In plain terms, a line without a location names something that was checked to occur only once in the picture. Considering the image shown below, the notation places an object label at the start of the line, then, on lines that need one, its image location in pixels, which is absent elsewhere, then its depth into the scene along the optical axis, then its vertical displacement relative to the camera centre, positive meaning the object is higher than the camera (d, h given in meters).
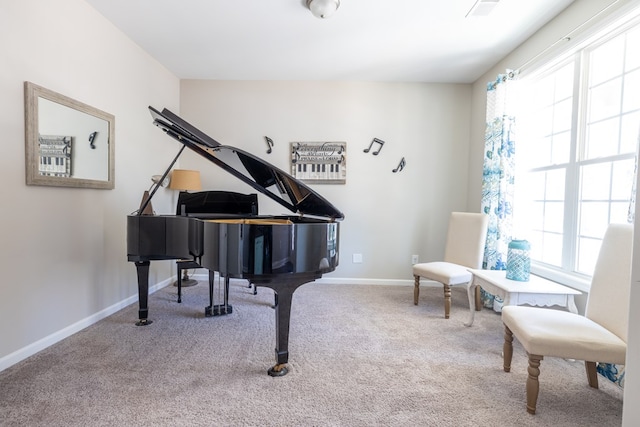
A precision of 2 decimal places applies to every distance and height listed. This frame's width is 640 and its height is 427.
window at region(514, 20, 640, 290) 1.94 +0.46
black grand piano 1.67 -0.26
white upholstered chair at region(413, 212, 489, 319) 2.77 -0.52
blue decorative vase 2.18 -0.41
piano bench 2.95 -0.67
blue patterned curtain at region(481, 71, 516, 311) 2.76 +0.33
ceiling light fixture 2.20 +1.48
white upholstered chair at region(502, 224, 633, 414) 1.44 -0.62
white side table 1.94 -0.57
